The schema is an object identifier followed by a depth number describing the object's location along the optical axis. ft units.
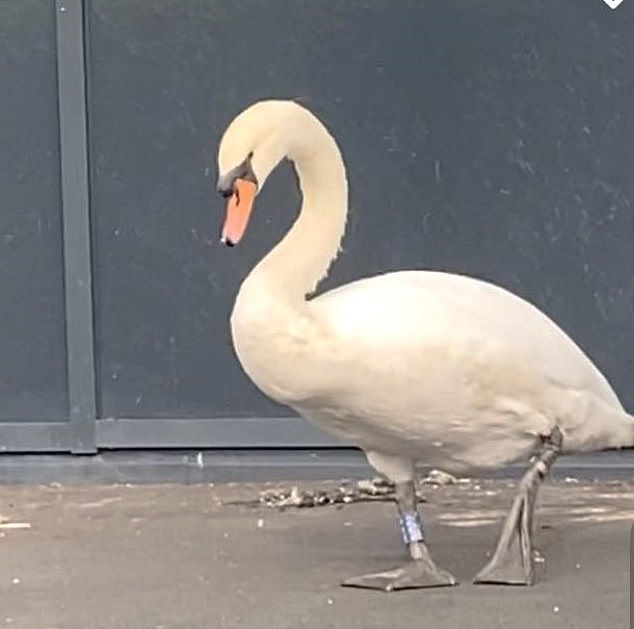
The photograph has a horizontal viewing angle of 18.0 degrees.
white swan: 16.15
